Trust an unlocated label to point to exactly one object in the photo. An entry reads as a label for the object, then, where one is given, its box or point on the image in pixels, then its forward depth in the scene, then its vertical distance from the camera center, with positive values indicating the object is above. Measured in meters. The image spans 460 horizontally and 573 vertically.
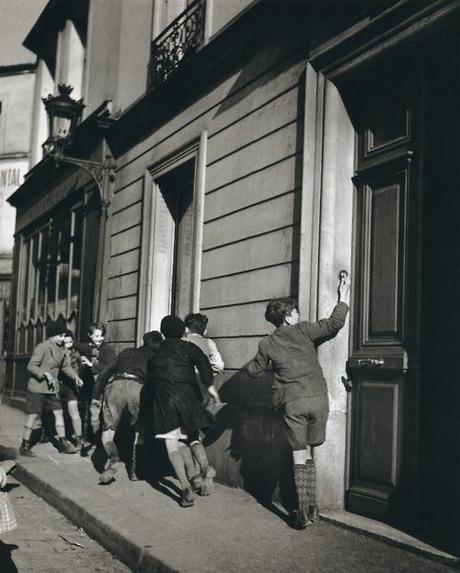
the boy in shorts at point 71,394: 9.34 -0.61
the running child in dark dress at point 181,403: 5.91 -0.43
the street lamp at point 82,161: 10.75 +2.75
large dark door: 5.20 +0.39
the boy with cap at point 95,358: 8.45 -0.13
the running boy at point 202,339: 7.13 +0.13
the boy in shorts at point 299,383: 5.13 -0.19
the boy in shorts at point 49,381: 8.98 -0.45
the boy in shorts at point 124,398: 7.00 -0.47
